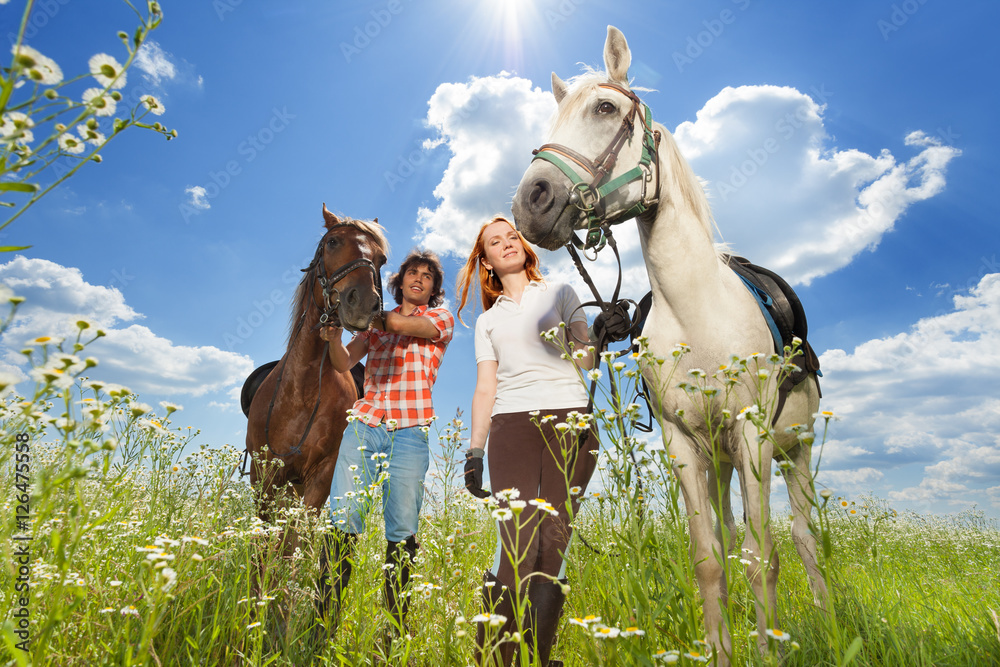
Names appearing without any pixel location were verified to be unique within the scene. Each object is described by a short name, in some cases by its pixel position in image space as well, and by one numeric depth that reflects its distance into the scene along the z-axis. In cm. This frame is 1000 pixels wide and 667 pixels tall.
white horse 280
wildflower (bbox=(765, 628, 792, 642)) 149
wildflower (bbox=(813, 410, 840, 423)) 182
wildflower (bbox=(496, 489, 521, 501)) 173
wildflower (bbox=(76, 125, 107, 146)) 140
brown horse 455
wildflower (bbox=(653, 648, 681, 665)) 147
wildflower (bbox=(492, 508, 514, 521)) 162
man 358
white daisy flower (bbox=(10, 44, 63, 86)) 104
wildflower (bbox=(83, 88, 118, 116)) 125
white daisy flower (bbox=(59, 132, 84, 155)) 142
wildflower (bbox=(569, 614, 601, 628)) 152
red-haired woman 275
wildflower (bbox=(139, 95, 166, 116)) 157
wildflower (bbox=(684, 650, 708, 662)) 142
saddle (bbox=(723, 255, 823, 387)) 319
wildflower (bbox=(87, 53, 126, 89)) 129
